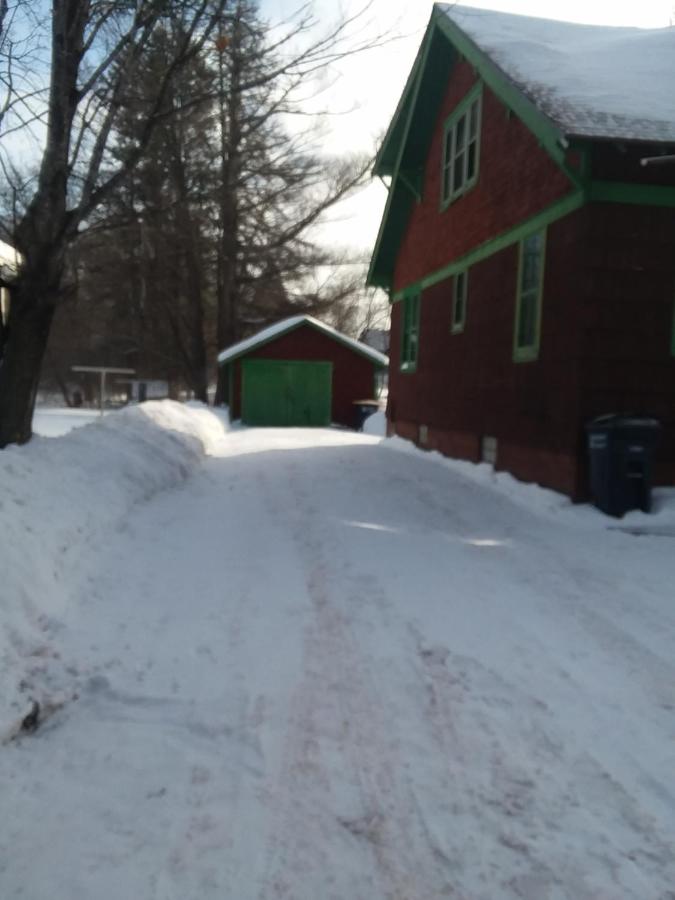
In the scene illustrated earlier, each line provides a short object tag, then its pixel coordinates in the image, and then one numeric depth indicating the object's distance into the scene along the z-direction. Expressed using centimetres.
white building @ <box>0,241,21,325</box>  866
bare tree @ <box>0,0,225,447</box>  834
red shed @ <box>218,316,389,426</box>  2717
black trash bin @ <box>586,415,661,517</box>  798
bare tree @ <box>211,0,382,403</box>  3055
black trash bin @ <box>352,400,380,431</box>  2766
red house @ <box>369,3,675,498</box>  851
